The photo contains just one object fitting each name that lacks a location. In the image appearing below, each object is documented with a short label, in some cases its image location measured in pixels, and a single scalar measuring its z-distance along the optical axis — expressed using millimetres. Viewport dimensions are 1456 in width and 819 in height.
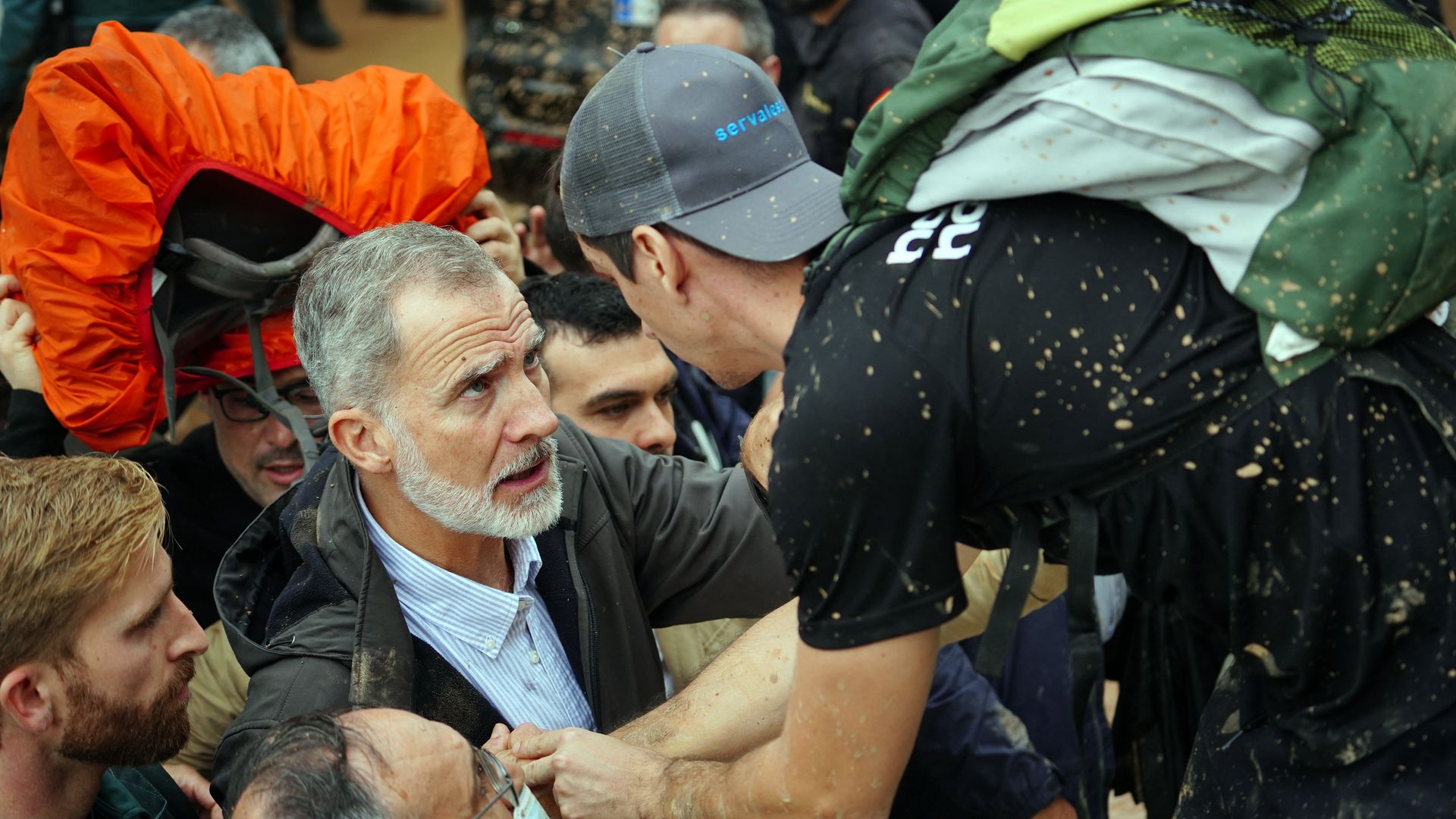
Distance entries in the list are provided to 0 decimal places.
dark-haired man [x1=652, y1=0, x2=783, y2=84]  5539
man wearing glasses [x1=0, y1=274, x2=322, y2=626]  3475
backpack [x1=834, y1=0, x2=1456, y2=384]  1609
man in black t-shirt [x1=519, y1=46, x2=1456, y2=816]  1729
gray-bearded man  2627
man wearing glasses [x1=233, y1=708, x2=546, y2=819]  1949
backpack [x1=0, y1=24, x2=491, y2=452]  3025
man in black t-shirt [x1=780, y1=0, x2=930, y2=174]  5391
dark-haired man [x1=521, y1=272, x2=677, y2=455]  3830
